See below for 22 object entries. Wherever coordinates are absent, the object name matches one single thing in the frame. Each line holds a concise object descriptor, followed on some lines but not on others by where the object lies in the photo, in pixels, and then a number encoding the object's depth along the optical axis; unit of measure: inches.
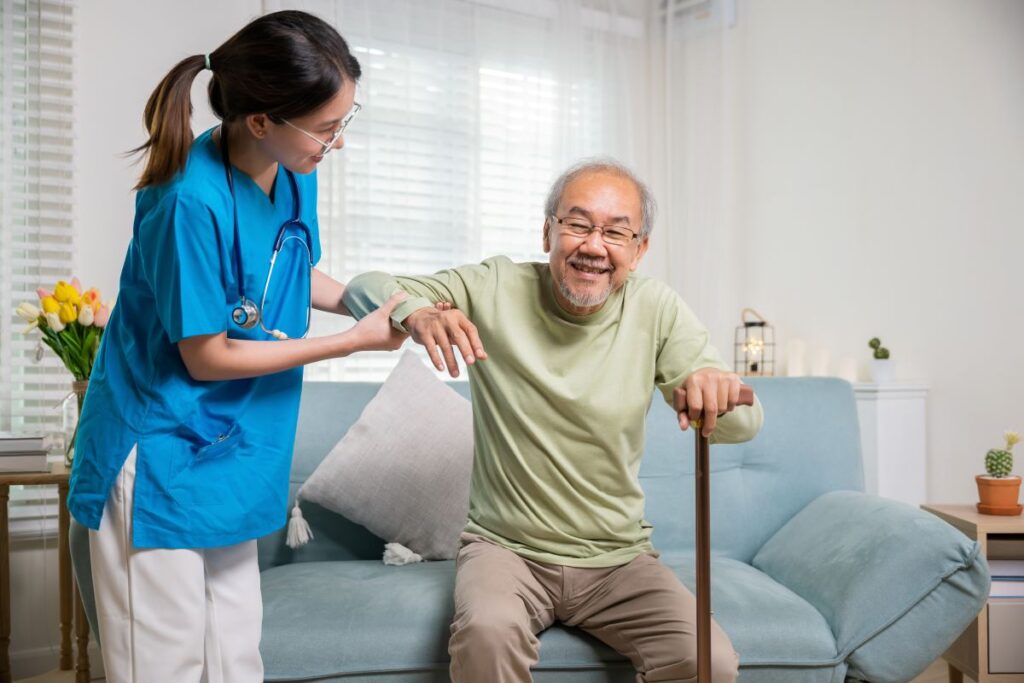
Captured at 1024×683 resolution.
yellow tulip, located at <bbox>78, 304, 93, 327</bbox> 92.7
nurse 48.3
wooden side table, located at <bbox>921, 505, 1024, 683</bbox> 89.6
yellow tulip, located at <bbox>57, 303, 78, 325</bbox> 93.0
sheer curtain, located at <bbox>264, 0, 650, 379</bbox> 133.8
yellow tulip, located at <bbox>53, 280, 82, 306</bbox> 93.3
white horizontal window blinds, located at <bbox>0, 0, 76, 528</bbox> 111.8
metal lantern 147.1
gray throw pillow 86.2
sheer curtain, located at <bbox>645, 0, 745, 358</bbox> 154.3
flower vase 95.0
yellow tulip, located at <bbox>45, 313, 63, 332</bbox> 92.2
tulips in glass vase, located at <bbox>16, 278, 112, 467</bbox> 93.0
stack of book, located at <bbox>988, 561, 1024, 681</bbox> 90.0
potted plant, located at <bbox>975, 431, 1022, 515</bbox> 95.2
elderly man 66.1
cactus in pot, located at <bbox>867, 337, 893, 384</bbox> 129.8
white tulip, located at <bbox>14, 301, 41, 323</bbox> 94.4
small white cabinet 127.9
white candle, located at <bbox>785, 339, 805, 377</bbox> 144.8
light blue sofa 68.2
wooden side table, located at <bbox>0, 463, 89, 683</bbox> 91.7
